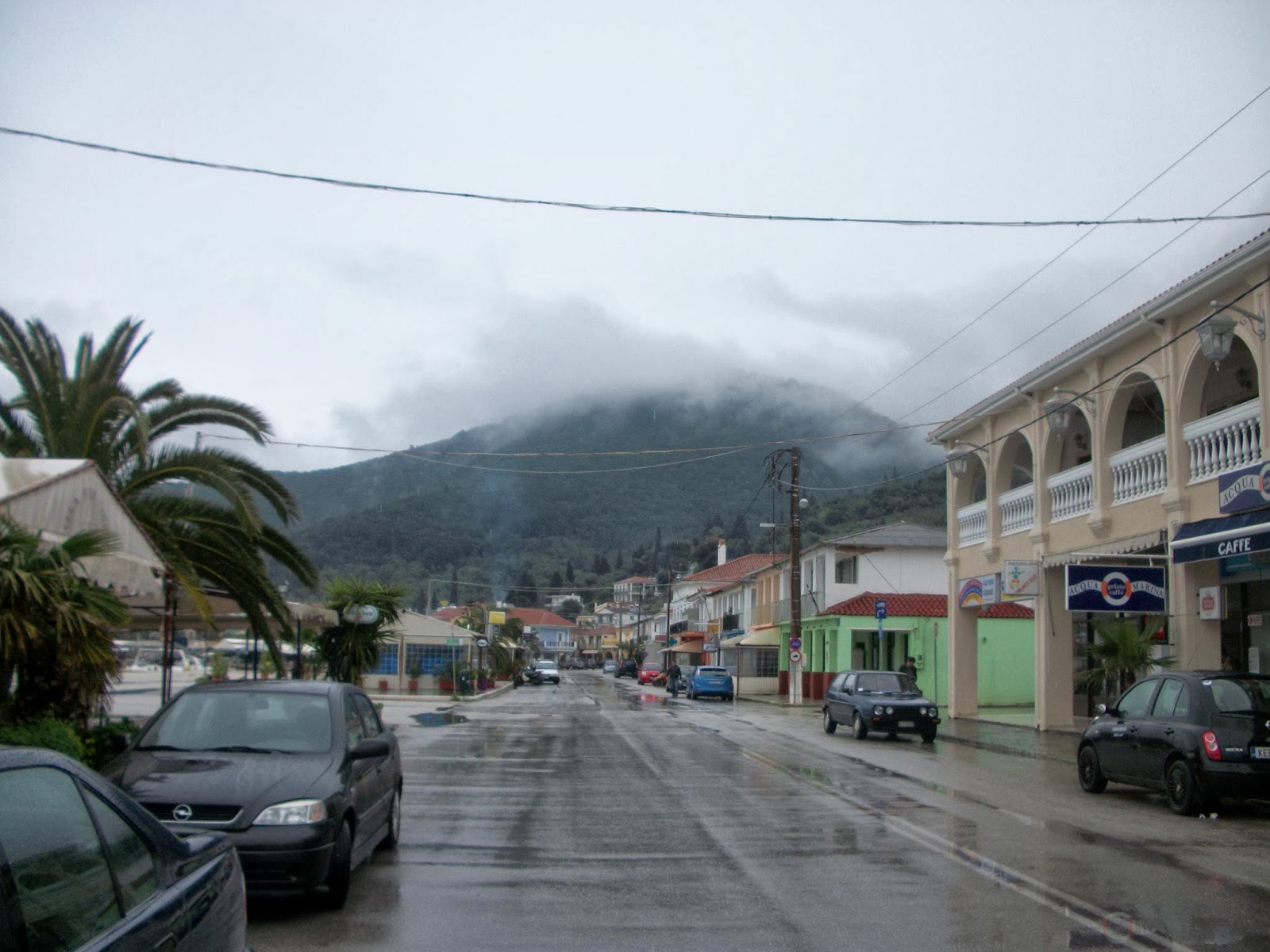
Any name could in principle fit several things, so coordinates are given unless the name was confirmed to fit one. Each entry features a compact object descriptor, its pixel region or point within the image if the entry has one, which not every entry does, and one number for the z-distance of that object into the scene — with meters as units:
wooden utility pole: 42.38
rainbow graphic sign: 28.72
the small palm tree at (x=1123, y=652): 21.02
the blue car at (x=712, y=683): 50.56
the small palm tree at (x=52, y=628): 9.97
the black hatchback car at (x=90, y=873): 3.18
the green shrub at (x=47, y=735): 9.92
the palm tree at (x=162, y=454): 15.37
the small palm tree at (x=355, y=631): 28.44
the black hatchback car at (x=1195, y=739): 12.62
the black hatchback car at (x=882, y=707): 25.42
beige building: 19.09
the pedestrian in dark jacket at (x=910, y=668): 38.22
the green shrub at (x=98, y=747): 11.40
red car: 74.75
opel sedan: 7.36
